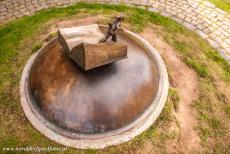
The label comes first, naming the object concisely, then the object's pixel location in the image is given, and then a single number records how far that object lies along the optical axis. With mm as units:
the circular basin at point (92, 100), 3199
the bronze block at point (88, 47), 3029
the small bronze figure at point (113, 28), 3153
